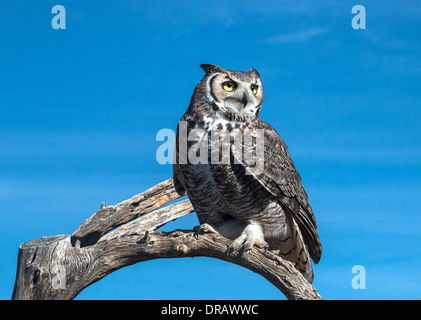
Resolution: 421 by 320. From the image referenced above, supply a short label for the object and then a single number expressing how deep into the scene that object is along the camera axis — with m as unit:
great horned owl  4.66
